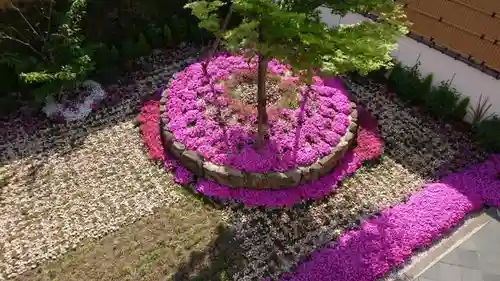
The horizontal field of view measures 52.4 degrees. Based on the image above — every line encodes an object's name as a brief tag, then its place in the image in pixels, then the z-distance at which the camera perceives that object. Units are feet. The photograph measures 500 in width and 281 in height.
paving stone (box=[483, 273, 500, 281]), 36.11
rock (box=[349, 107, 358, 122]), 45.32
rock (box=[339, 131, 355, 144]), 43.03
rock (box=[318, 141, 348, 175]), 41.47
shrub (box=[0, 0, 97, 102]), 45.03
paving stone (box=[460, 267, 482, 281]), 36.06
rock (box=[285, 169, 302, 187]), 40.32
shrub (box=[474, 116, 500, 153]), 43.88
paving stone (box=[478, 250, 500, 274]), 36.70
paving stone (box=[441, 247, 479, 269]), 36.99
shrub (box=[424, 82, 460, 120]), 46.32
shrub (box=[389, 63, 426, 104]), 48.01
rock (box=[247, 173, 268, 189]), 40.04
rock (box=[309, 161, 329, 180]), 40.93
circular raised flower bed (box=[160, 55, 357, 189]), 40.73
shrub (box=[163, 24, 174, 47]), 53.11
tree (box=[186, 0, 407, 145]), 29.32
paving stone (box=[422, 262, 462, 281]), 35.99
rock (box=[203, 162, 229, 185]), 40.32
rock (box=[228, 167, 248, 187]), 40.09
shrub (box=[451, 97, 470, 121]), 45.76
